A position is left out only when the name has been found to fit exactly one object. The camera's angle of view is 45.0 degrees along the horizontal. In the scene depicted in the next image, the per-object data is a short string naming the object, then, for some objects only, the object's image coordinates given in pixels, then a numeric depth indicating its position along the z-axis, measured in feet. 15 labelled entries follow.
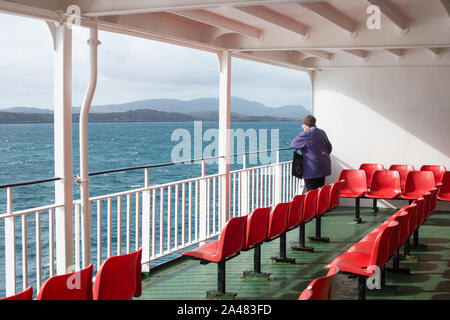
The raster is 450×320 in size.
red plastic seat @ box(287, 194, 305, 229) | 18.99
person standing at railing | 25.38
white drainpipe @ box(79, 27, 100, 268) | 15.37
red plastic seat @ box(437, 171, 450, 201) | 28.09
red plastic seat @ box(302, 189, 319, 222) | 20.40
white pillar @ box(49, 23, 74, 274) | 14.64
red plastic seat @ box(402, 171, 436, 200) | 27.45
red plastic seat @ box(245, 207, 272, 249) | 16.26
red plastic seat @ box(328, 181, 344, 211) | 23.27
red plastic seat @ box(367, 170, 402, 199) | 28.04
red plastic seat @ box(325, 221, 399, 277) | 14.02
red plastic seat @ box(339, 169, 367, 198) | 28.63
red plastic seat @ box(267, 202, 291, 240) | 17.49
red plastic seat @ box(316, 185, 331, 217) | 21.72
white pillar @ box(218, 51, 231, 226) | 23.63
